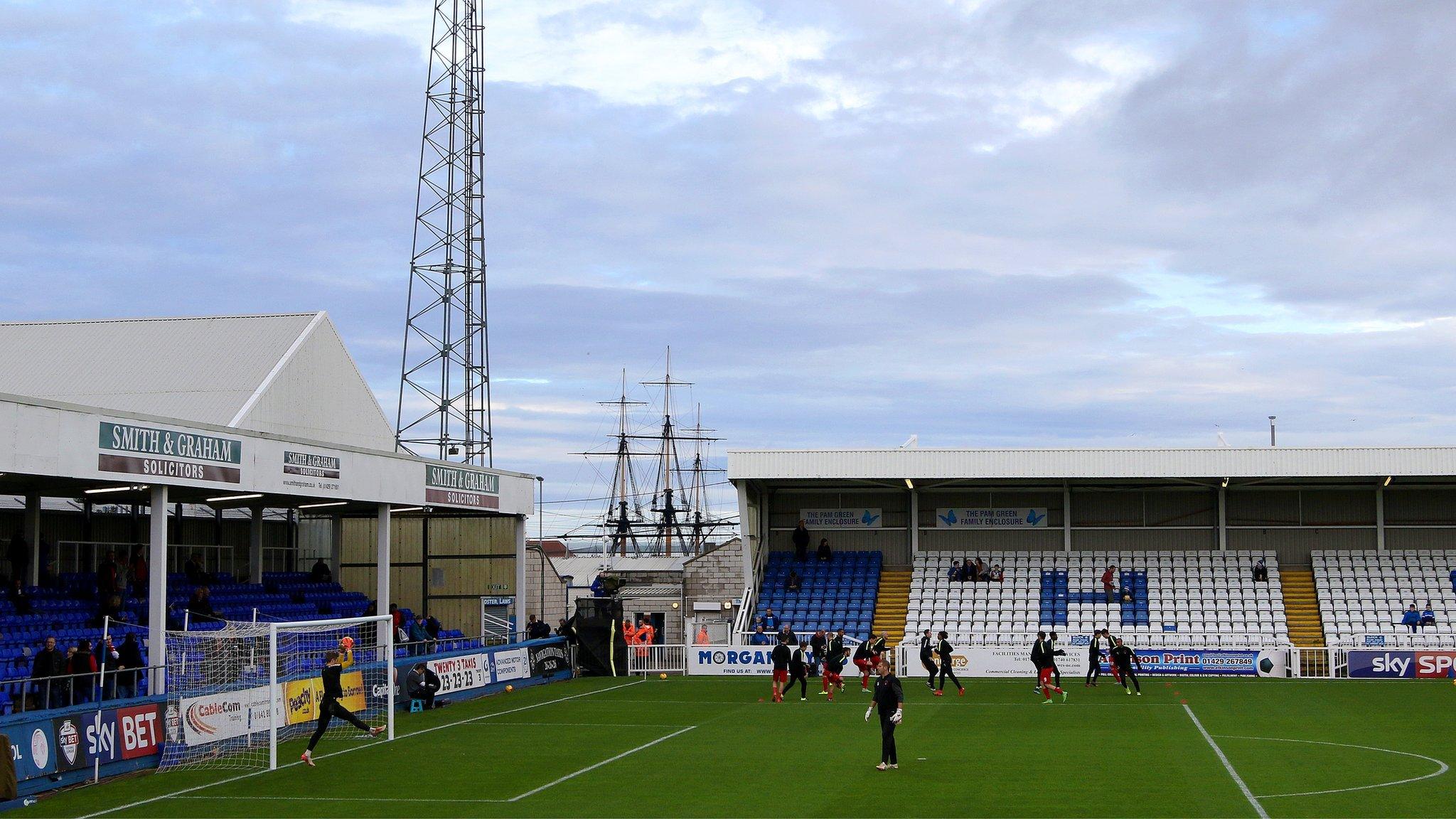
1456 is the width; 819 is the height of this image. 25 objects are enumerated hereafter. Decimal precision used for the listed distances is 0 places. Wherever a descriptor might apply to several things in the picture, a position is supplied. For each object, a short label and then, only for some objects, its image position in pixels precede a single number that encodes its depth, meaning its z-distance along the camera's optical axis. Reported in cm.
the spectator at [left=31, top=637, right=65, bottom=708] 2205
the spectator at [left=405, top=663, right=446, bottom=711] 3180
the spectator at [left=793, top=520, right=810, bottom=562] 5234
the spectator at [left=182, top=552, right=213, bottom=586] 3375
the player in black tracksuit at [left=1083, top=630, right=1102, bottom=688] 3662
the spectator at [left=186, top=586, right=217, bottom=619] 3044
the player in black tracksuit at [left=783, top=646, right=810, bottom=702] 3403
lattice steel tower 4884
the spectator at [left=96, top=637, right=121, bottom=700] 2381
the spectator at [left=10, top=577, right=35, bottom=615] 2725
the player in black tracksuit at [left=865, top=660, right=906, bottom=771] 2028
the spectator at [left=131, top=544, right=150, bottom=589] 3164
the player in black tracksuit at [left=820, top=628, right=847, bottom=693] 3400
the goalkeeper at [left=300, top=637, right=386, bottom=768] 2220
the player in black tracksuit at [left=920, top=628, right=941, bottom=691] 3656
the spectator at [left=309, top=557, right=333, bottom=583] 4094
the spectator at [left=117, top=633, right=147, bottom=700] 2442
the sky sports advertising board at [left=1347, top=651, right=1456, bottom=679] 4016
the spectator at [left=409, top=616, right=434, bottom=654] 3459
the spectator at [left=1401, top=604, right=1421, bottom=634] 4359
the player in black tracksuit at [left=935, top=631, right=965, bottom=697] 3547
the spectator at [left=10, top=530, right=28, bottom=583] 2953
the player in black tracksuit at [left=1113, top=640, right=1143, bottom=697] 3494
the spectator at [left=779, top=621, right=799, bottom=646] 4044
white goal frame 2219
